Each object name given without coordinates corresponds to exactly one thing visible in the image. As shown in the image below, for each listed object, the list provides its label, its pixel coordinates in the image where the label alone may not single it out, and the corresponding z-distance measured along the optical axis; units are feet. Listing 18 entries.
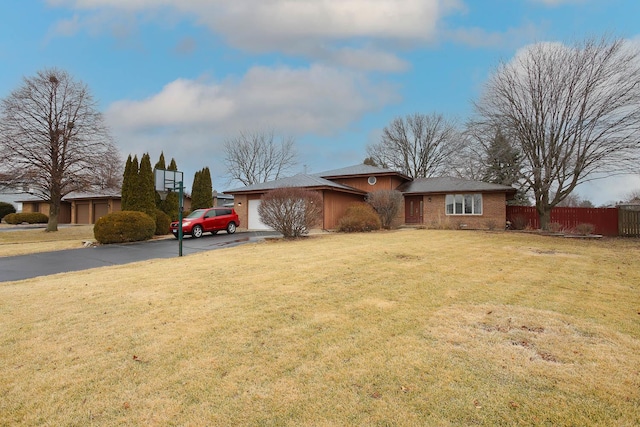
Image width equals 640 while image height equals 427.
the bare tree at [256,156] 145.07
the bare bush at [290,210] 46.34
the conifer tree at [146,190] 63.21
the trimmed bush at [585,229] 57.82
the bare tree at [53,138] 66.44
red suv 56.24
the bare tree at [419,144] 128.26
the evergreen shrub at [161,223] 65.05
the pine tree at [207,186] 100.68
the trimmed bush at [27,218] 109.63
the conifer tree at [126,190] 62.54
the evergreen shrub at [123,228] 51.34
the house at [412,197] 71.97
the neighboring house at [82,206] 112.06
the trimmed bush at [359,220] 58.23
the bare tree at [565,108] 53.16
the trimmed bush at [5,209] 124.77
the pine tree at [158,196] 72.28
